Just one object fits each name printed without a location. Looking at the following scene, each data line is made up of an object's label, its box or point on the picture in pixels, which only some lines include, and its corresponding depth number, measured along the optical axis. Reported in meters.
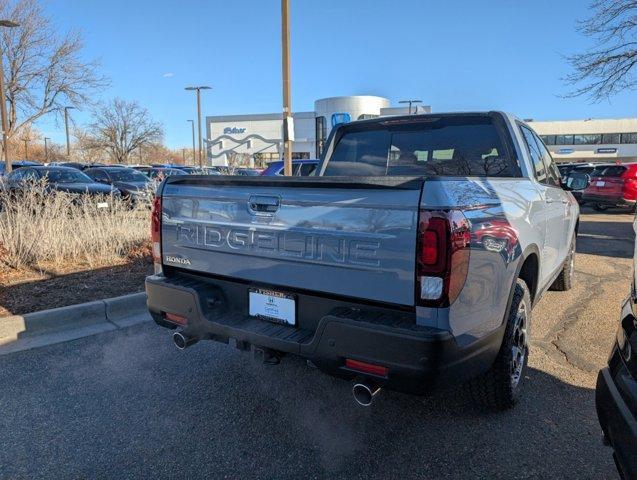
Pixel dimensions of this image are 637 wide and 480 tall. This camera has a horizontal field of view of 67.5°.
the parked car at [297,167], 12.14
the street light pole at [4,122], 16.09
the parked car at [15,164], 21.90
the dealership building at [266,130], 39.38
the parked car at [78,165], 28.50
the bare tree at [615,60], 13.45
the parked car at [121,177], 15.39
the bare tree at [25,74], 18.73
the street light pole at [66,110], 21.65
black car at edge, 1.82
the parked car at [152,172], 21.38
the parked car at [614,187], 14.45
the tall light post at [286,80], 9.70
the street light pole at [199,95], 32.53
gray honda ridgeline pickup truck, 2.27
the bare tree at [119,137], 54.16
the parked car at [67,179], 11.60
